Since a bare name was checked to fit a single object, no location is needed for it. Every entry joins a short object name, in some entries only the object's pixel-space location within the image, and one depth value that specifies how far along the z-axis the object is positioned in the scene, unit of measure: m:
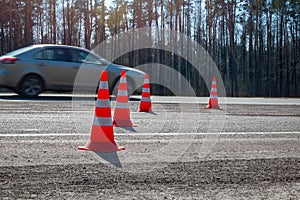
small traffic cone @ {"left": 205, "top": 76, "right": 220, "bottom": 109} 12.38
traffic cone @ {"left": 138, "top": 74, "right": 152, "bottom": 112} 10.43
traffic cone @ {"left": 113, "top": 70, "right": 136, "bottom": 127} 7.75
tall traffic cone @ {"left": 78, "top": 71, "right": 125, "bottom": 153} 5.37
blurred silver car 13.02
